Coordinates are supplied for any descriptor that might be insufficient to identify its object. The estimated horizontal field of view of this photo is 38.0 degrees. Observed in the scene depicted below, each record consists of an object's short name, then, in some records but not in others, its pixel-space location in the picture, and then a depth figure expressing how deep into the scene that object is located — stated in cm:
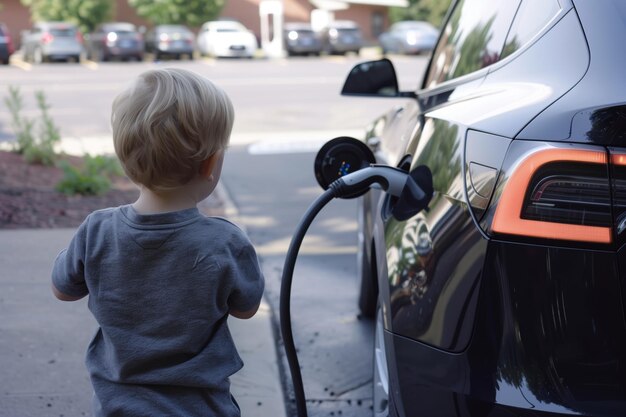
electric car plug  273
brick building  4844
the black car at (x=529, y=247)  201
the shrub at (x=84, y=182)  840
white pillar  4381
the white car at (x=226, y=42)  3744
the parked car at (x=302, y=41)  3906
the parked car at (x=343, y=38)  3936
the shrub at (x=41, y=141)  983
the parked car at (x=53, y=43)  3381
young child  205
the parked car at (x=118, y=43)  3522
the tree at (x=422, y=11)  5291
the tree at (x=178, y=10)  4572
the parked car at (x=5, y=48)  3294
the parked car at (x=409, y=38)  3800
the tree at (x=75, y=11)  4366
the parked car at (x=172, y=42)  3681
